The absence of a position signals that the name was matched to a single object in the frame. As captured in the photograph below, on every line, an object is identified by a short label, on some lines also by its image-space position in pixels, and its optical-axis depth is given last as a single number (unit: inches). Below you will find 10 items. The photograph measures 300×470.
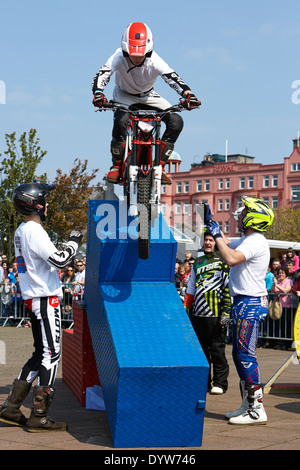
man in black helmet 250.5
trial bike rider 291.4
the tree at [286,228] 2709.2
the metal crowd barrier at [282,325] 578.6
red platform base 305.1
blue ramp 222.4
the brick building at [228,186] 3582.7
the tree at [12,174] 1338.6
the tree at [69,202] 1534.2
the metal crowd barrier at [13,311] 783.7
